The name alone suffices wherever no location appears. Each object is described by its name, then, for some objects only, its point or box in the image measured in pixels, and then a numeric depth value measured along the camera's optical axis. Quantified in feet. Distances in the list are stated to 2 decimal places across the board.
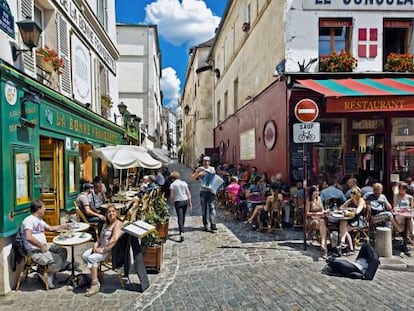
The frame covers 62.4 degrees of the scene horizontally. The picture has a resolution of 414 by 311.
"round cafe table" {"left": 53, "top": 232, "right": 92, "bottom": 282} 16.81
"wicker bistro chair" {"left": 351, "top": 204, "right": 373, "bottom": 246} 23.30
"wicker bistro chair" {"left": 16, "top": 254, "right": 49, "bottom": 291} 16.85
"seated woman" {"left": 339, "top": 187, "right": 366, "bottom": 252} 22.30
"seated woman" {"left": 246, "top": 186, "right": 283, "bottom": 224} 28.09
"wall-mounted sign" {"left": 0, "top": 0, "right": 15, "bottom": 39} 17.59
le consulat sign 32.17
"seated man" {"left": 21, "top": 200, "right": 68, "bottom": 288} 16.87
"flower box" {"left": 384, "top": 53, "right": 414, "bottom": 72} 32.30
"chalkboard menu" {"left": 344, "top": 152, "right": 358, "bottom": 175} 33.86
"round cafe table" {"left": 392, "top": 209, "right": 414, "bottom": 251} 23.06
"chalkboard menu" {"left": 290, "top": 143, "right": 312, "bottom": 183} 32.35
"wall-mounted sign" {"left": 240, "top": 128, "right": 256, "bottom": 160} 45.78
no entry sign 23.03
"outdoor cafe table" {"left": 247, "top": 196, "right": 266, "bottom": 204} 30.21
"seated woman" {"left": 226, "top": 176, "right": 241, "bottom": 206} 34.32
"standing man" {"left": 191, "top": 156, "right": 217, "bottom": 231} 28.73
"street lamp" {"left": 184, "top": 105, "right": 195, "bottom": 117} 142.51
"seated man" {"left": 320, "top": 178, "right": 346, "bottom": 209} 26.89
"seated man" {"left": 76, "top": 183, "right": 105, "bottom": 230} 24.47
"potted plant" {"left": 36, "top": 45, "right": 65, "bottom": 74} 24.81
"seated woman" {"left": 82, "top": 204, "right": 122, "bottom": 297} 16.60
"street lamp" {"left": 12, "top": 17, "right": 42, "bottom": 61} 19.47
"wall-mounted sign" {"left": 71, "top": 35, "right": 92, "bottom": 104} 32.63
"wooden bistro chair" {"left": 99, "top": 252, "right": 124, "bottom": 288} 17.12
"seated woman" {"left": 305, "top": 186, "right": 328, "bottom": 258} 22.56
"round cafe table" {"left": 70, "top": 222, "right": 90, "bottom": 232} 18.90
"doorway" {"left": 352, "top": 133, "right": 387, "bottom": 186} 34.30
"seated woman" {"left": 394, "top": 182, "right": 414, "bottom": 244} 23.43
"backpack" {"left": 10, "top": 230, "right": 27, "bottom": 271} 17.08
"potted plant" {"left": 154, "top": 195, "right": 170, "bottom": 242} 23.75
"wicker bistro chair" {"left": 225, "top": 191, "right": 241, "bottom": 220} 34.34
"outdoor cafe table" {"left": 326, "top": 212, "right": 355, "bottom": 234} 21.94
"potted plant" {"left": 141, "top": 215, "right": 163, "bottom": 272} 19.06
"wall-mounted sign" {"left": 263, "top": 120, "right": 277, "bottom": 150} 36.03
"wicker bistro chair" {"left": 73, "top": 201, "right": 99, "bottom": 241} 24.22
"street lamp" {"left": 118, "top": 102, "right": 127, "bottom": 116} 55.67
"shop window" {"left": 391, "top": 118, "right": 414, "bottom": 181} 34.35
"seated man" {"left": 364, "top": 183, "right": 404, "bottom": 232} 23.80
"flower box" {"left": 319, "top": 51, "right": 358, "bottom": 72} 31.76
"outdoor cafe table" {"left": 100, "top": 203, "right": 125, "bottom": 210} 27.16
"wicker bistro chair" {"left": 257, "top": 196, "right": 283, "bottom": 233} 28.30
